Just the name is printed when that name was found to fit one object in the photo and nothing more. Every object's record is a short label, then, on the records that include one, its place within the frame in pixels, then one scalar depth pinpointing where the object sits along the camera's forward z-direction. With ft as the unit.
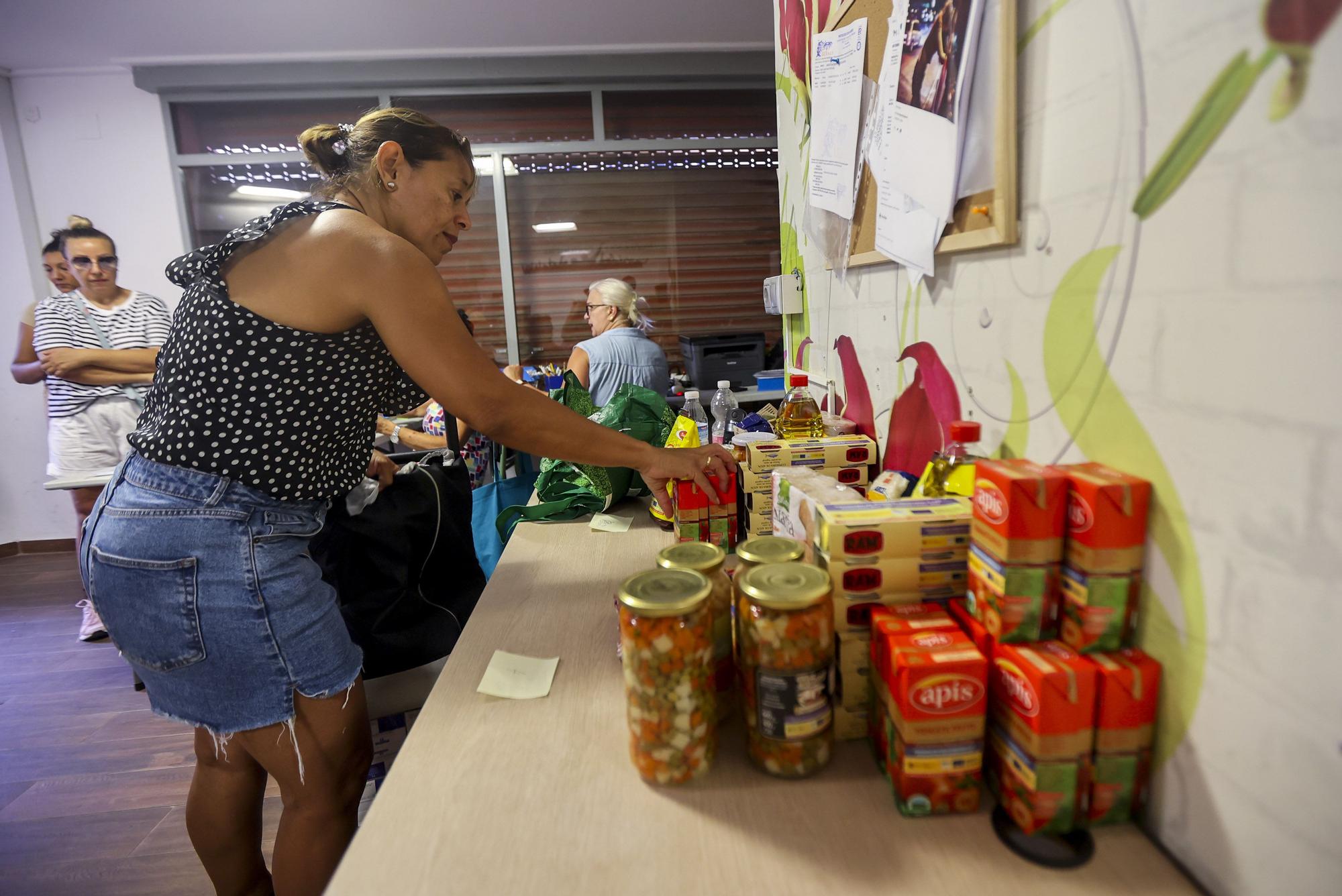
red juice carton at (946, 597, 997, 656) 2.35
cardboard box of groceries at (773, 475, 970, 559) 2.61
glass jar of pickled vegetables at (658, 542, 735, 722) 2.77
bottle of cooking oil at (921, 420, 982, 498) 2.94
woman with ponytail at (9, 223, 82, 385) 10.73
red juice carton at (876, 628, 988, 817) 2.19
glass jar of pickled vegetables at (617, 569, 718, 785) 2.32
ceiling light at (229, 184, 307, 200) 15.25
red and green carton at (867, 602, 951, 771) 2.43
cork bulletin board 2.74
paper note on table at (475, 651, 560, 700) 3.07
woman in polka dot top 3.43
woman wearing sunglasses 9.91
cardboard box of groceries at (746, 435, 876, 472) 4.35
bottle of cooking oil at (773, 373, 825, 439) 5.30
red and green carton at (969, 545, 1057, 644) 2.24
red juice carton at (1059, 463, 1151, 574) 2.14
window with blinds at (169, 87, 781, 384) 15.14
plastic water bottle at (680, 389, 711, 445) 6.10
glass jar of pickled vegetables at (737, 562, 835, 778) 2.33
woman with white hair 11.43
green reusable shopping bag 5.60
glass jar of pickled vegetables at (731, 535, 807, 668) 2.75
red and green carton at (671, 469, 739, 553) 4.35
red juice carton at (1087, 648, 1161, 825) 2.13
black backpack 4.60
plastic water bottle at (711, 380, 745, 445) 6.75
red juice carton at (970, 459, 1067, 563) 2.21
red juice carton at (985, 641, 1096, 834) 2.07
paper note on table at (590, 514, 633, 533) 5.25
